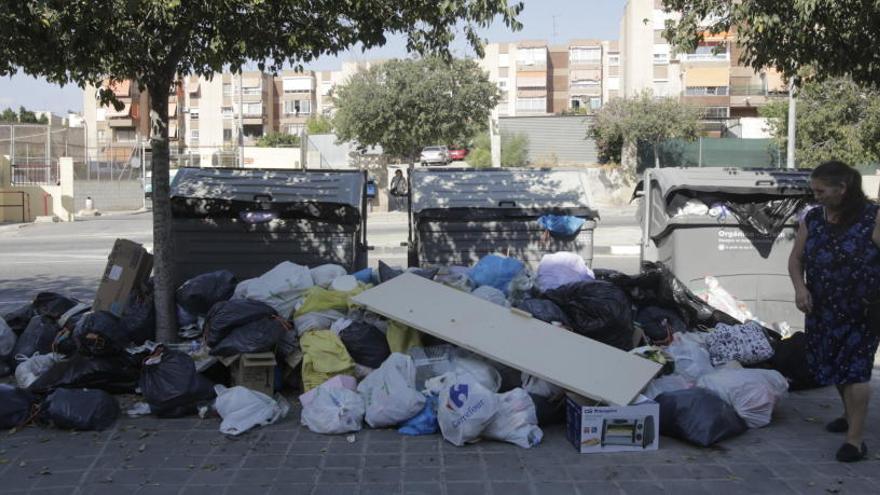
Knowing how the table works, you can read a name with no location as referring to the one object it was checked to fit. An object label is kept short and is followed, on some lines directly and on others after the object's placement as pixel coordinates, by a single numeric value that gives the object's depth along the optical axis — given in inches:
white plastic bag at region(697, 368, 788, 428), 174.1
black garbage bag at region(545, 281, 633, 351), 198.5
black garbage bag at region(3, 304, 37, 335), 237.8
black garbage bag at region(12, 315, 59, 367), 219.3
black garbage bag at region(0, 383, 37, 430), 173.3
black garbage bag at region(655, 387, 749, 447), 162.6
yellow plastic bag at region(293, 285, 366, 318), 211.2
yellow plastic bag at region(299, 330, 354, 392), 190.1
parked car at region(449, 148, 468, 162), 1729.8
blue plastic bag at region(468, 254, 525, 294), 235.5
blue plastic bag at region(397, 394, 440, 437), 170.2
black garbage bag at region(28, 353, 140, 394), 188.2
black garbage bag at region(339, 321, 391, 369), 195.0
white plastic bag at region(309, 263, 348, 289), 236.5
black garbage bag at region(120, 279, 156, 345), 215.3
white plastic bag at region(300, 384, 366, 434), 170.9
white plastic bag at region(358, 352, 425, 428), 171.6
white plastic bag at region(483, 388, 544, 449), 163.2
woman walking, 152.6
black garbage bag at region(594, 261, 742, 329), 229.8
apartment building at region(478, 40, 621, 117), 3228.3
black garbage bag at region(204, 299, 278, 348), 192.2
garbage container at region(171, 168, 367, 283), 269.4
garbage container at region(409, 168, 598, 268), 275.4
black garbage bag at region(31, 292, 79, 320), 243.1
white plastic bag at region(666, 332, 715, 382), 194.4
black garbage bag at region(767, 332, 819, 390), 204.7
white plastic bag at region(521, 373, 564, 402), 173.4
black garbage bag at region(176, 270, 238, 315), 224.5
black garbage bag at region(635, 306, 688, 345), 219.1
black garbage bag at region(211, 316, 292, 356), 188.5
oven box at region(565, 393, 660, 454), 158.7
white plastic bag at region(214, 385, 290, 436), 171.3
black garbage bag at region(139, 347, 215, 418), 180.2
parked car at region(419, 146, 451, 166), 1604.3
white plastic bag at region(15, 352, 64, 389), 201.5
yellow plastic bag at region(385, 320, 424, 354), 196.1
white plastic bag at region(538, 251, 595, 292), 234.1
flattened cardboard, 240.4
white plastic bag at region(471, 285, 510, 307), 217.5
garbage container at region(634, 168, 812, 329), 266.1
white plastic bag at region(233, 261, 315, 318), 222.2
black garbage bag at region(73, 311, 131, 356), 192.5
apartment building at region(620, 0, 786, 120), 1953.7
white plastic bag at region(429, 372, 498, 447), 160.7
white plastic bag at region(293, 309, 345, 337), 205.0
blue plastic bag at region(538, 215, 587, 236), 275.6
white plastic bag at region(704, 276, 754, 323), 247.3
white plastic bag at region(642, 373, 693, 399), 176.9
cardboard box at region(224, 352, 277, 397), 187.2
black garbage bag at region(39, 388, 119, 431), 171.8
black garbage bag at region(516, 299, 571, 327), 204.2
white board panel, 171.1
